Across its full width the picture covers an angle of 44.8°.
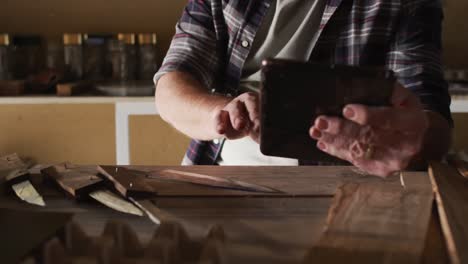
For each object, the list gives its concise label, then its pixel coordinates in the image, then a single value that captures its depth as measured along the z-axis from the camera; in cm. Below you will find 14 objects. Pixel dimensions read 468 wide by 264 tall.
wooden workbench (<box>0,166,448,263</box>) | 40
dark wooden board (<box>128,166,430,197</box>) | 53
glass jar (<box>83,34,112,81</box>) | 155
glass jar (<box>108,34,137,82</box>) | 154
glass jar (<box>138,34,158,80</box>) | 154
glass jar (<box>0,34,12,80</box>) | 149
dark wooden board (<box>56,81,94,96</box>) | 138
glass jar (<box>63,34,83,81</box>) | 153
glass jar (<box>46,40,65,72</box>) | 159
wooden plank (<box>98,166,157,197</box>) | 51
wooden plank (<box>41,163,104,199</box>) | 51
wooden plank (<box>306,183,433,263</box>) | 37
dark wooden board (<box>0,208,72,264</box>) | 36
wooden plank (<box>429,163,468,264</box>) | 38
